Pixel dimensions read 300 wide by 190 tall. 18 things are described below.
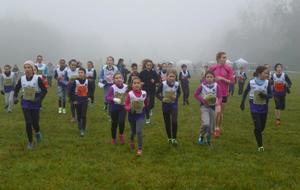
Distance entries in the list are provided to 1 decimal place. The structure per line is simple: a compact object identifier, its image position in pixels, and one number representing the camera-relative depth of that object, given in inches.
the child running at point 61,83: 642.5
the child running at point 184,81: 848.9
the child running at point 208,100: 416.2
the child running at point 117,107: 435.2
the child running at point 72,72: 585.3
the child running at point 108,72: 601.9
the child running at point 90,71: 695.7
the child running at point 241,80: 1112.8
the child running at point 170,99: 427.5
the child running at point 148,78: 536.4
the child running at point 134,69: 532.4
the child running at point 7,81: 657.6
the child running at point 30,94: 408.5
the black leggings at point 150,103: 550.8
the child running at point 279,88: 589.3
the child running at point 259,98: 408.8
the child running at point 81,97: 483.8
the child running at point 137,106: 393.1
